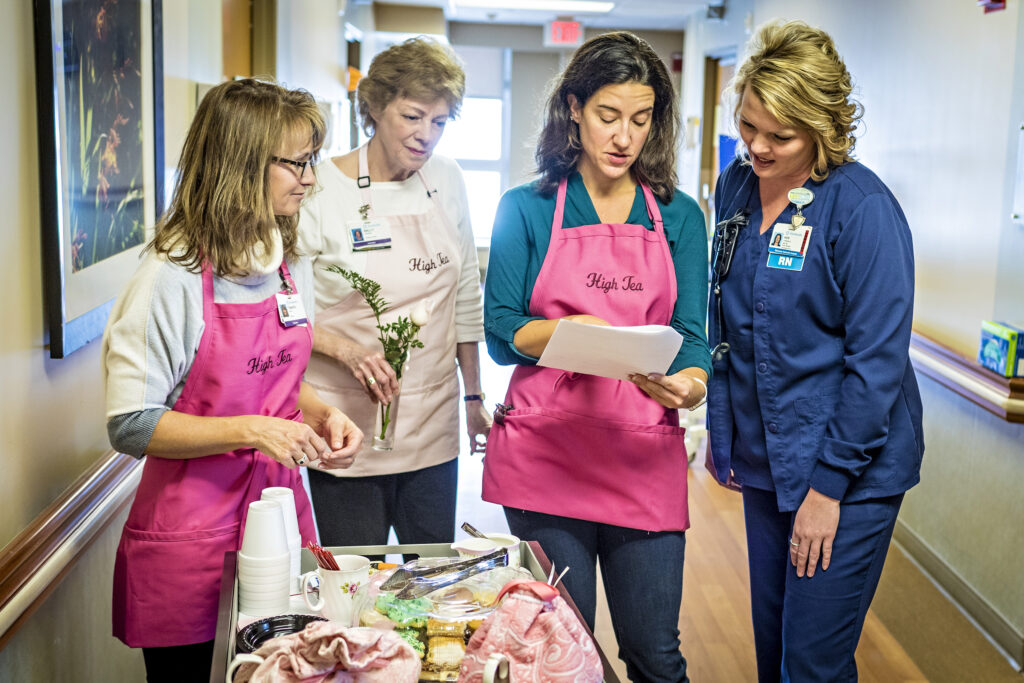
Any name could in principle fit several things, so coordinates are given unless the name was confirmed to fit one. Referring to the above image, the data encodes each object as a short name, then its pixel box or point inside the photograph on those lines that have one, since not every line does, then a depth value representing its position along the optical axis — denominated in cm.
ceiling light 979
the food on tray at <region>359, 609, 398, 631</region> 142
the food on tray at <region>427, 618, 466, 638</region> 139
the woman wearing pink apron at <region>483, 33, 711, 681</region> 183
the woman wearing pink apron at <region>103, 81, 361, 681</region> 161
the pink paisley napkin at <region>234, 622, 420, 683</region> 118
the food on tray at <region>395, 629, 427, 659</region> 137
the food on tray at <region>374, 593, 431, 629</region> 142
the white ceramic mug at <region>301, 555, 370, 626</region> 150
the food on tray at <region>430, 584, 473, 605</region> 147
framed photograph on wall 186
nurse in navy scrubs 180
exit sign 1074
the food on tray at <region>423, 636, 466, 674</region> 135
